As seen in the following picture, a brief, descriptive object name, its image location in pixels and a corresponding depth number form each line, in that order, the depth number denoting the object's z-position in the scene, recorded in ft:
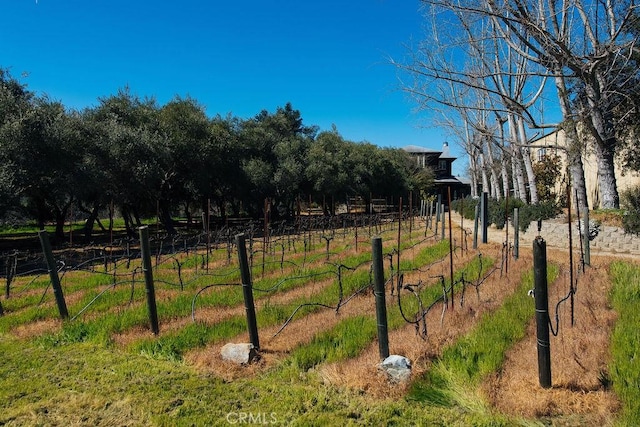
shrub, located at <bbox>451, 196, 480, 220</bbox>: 86.74
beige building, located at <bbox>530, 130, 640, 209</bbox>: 67.60
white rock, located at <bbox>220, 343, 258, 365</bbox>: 11.73
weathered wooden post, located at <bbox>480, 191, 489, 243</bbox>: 36.78
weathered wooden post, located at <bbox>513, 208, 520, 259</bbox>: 28.09
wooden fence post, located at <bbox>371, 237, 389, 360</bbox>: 11.23
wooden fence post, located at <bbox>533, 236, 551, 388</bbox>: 9.72
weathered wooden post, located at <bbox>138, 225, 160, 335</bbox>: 14.61
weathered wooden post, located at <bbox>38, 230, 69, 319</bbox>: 16.10
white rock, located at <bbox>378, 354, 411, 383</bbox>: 10.30
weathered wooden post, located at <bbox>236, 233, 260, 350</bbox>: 12.59
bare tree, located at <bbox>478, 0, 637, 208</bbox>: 33.14
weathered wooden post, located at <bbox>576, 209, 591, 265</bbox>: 24.59
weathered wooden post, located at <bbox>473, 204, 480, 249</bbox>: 35.45
